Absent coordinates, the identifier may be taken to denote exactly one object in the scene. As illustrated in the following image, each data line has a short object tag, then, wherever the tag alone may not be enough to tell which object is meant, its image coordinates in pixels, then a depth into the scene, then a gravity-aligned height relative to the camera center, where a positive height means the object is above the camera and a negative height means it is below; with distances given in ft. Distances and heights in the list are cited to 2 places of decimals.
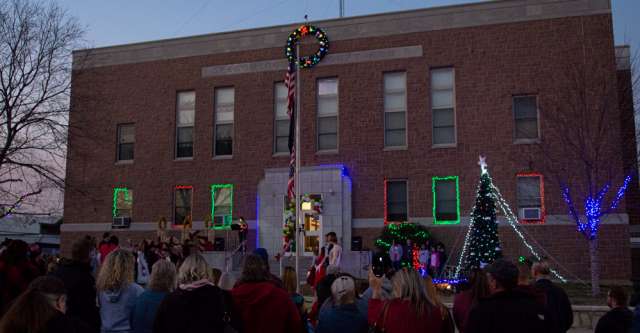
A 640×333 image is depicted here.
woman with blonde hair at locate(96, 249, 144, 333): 19.54 -2.05
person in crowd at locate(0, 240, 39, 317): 22.77 -1.76
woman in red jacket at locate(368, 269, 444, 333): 15.89 -2.18
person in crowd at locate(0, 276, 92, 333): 11.95 -1.80
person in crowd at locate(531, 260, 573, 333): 23.50 -2.96
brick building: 77.00 +13.68
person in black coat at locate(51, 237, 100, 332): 19.42 -1.88
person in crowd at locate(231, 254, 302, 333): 17.48 -2.23
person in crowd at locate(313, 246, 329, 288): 48.44 -3.30
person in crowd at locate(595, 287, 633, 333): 21.34 -3.14
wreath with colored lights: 85.71 +24.57
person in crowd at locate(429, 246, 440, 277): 71.41 -4.36
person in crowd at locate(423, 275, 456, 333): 16.22 -2.25
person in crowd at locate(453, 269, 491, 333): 19.26 -2.27
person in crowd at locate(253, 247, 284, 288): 19.10 -1.12
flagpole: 49.65 +3.52
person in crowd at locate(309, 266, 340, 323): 20.74 -2.10
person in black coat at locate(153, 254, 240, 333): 15.44 -2.04
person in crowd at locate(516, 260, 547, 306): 20.86 -1.73
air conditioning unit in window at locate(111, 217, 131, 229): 92.79 +0.25
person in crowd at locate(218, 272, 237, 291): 18.43 -1.70
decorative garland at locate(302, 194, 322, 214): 82.58 +3.17
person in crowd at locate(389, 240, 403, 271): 70.18 -3.32
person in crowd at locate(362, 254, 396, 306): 20.94 -2.32
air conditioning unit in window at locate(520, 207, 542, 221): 75.66 +1.34
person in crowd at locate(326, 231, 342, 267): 48.49 -2.11
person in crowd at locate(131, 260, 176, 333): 18.57 -2.16
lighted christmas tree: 59.88 -0.49
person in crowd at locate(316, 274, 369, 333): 17.29 -2.48
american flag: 55.90 +10.09
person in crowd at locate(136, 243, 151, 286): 51.93 -3.80
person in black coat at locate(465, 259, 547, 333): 15.72 -2.17
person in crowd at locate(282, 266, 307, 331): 21.16 -2.19
